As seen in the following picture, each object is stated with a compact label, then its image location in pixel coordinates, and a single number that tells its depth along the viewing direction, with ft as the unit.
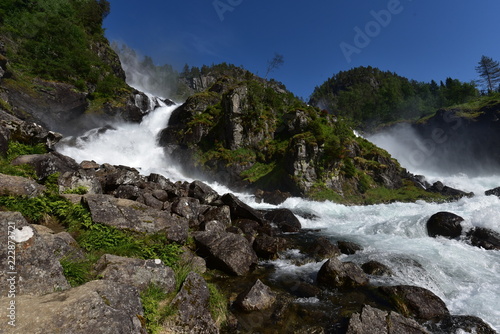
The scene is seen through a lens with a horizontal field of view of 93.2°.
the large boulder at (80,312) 9.56
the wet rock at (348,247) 37.42
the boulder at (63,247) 17.01
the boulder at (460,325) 18.81
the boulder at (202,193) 55.08
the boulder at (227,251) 28.71
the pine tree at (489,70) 262.67
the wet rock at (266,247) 35.17
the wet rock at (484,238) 38.55
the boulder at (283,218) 54.75
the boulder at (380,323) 17.01
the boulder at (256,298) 21.18
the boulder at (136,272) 16.64
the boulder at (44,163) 36.78
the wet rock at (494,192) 100.12
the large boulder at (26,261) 12.31
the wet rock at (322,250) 35.73
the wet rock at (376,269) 29.25
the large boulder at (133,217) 25.57
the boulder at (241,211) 49.90
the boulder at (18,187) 22.97
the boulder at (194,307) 15.89
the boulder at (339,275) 26.30
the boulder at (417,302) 21.20
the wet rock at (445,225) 43.32
